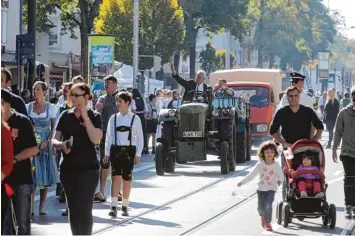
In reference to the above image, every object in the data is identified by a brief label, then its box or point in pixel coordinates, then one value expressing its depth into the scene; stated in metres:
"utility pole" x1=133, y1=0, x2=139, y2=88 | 47.27
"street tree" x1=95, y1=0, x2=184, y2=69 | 57.03
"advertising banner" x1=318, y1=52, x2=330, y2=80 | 124.88
